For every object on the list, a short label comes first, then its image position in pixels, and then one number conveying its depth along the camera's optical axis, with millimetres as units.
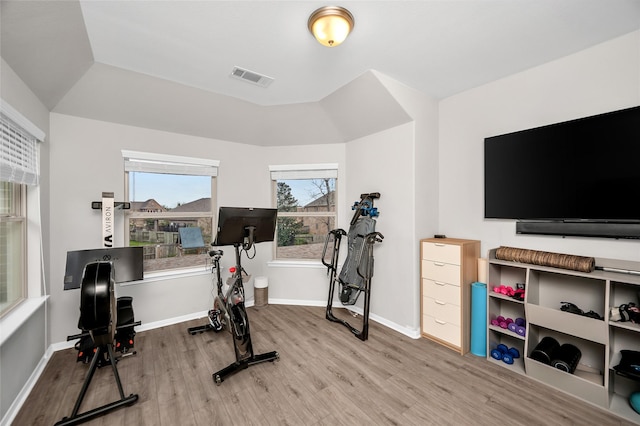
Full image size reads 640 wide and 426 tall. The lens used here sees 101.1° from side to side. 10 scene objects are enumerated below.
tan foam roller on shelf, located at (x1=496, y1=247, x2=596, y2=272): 2059
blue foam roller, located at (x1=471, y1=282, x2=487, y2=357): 2637
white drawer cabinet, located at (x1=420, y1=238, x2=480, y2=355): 2717
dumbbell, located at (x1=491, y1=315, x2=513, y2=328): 2557
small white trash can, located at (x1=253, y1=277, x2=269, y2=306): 4008
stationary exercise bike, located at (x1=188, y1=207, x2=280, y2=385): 2307
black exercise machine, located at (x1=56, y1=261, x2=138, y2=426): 1825
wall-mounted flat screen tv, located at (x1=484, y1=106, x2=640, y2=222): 2041
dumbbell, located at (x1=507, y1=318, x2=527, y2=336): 2422
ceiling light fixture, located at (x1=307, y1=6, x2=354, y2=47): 1818
